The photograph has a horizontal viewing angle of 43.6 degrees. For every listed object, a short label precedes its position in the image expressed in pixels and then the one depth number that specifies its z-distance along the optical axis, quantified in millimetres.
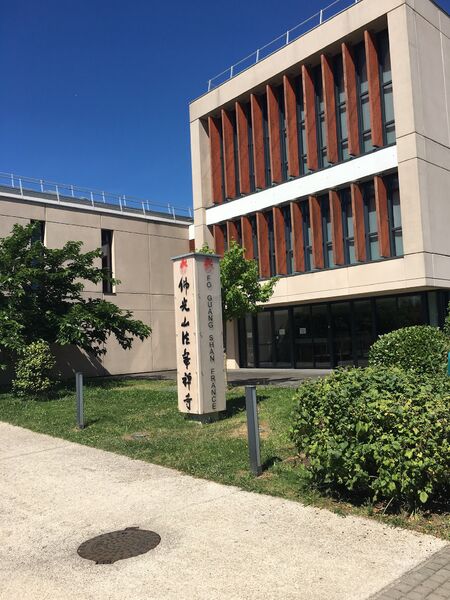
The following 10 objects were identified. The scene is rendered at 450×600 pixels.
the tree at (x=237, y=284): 14469
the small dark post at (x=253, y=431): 6762
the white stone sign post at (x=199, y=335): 10109
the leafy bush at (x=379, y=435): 5047
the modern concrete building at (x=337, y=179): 18703
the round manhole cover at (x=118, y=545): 4691
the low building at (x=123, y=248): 22406
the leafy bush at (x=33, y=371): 15008
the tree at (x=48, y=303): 15914
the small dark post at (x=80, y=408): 10656
